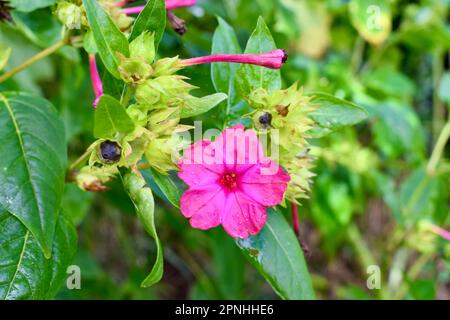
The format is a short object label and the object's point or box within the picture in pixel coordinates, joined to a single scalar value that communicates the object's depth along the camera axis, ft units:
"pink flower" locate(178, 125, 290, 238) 0.87
